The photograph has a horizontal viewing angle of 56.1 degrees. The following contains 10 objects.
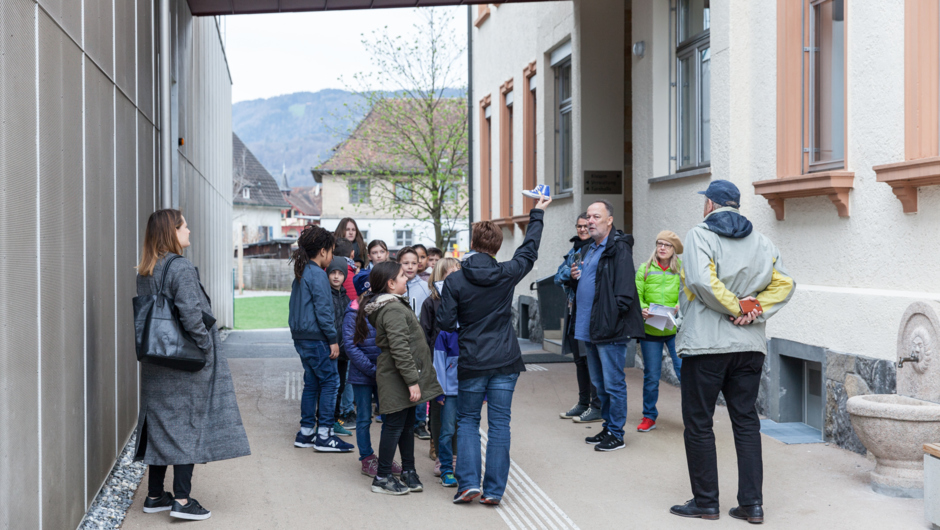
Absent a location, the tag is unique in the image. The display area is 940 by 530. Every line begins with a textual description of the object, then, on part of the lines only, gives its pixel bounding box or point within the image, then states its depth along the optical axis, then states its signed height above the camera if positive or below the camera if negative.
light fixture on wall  11.55 +2.63
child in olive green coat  5.61 -0.72
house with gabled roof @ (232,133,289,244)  75.94 +4.75
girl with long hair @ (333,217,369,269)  9.02 +0.18
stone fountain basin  5.39 -1.18
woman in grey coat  5.07 -0.86
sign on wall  14.14 +1.08
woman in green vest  7.83 -0.43
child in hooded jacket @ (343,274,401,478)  6.16 -0.90
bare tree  28.94 +4.11
